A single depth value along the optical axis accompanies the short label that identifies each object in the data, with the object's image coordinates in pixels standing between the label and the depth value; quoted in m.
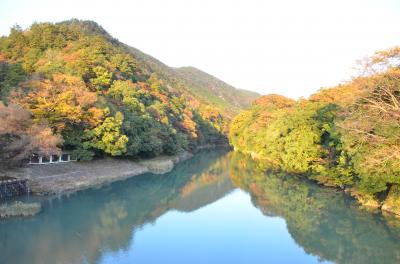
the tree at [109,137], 35.12
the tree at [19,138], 25.02
